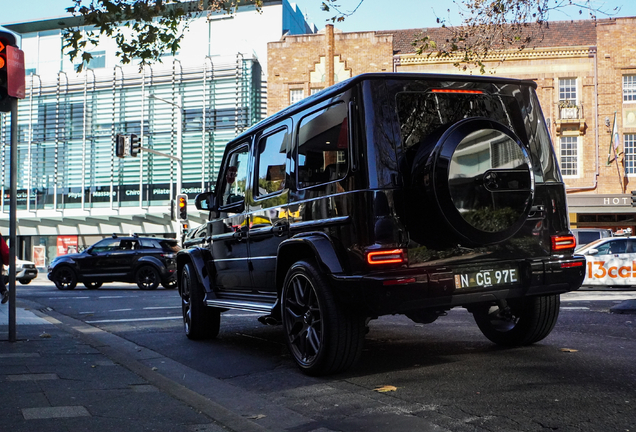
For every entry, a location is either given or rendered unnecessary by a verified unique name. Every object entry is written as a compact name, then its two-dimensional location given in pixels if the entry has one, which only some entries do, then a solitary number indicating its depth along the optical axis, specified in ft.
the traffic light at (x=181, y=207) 90.02
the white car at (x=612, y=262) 62.03
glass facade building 118.93
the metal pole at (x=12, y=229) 24.57
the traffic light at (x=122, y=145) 85.25
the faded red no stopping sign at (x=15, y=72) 24.40
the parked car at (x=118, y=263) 71.82
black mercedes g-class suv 16.44
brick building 106.73
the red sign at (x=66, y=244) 129.90
